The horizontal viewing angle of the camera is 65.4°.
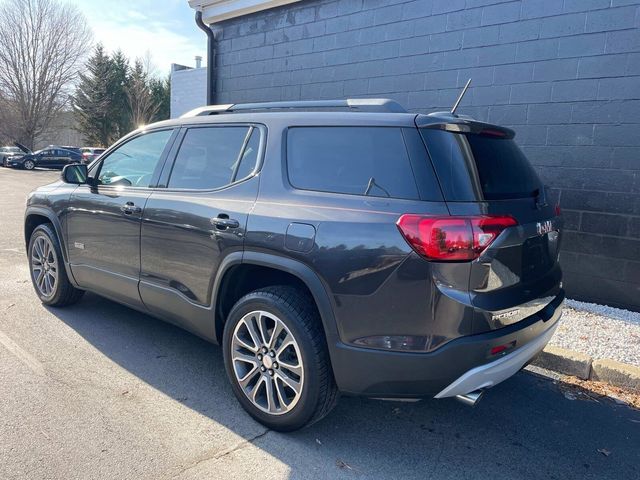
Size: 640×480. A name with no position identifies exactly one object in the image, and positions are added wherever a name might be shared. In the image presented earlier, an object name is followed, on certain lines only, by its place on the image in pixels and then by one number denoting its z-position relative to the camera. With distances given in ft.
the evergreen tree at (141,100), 118.11
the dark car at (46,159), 97.55
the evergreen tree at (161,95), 126.74
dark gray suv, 7.82
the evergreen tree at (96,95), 132.16
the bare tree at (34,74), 122.93
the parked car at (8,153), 99.35
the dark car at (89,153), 95.70
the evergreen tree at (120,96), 134.31
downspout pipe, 29.35
